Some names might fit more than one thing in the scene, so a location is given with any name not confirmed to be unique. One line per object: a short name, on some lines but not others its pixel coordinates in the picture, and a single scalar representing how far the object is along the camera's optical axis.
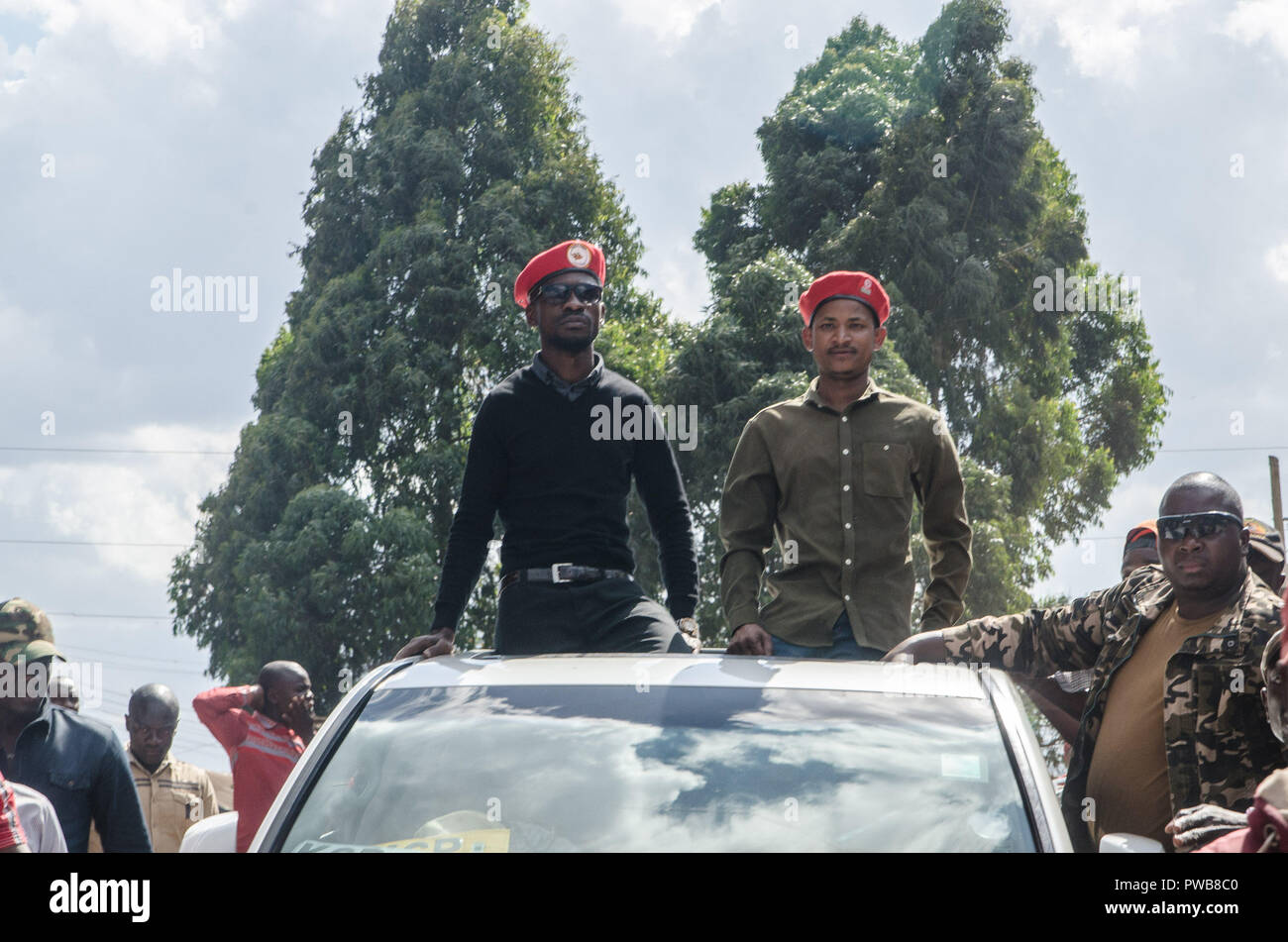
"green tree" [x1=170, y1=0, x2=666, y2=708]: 19.58
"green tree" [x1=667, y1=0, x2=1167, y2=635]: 21.88
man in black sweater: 4.11
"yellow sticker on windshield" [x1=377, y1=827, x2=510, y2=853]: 2.49
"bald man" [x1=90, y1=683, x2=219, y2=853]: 6.96
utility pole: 29.33
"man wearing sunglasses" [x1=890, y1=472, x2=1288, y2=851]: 3.52
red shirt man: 6.59
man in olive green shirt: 4.16
